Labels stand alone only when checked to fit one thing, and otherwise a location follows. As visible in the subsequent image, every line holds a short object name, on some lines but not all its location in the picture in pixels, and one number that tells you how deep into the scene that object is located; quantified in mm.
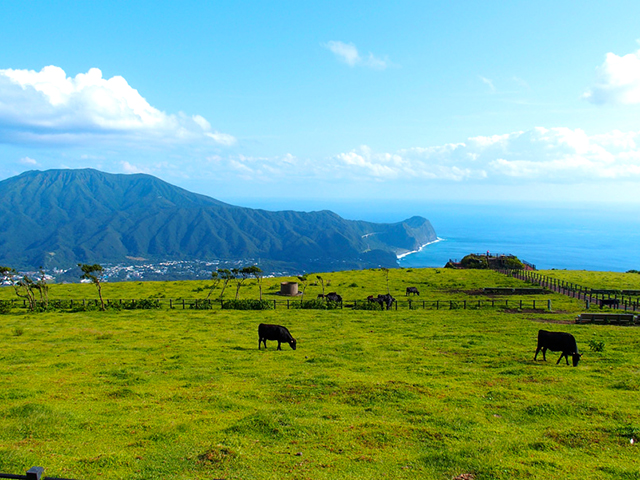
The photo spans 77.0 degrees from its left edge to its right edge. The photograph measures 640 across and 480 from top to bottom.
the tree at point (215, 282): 48994
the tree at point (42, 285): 38588
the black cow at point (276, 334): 21328
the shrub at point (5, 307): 36094
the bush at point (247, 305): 37281
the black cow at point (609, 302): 37000
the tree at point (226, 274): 44403
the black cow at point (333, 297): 41225
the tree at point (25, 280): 37062
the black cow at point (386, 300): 38788
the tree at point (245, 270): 42688
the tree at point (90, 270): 37312
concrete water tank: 46969
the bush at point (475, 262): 80012
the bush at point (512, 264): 75250
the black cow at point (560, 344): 17705
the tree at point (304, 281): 49978
